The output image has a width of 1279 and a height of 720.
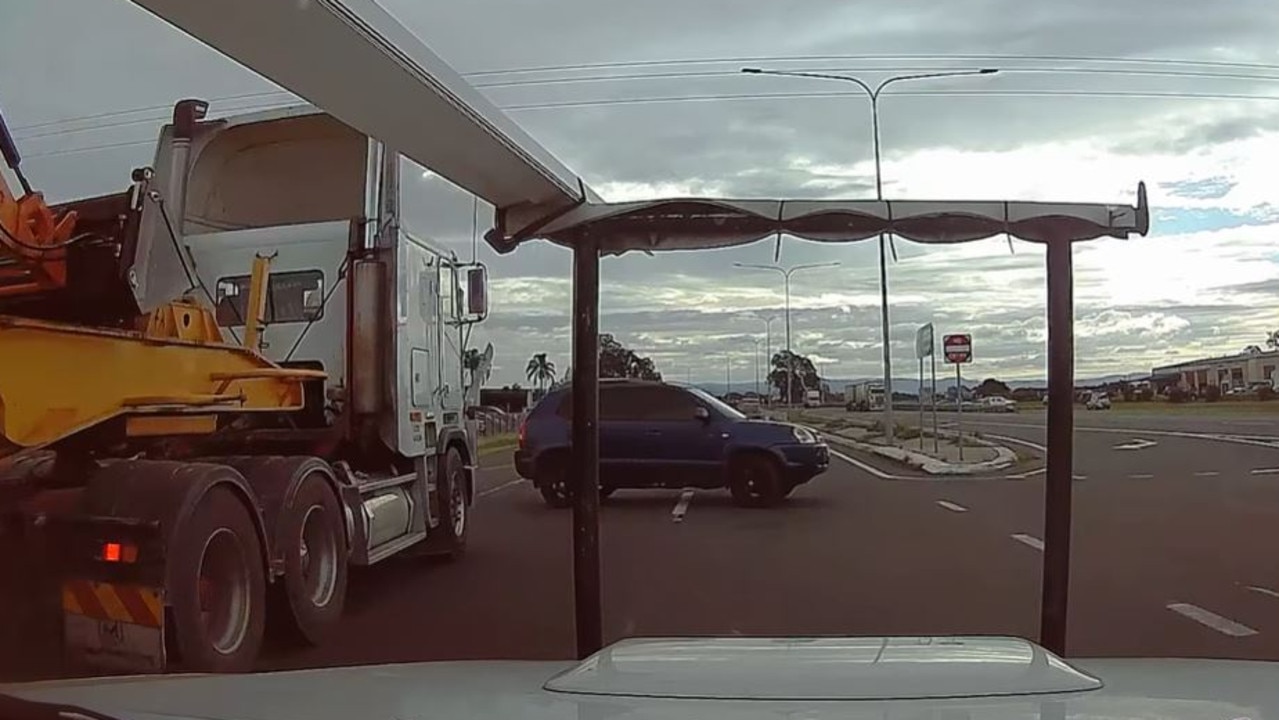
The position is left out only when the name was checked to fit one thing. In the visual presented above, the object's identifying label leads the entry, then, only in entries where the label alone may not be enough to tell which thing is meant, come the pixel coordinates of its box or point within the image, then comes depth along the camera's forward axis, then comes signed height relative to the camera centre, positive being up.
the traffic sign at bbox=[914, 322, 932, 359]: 30.41 +0.99
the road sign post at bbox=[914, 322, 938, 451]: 30.44 +0.98
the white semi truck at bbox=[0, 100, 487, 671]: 7.12 -0.04
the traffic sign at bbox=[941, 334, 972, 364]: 31.44 +0.89
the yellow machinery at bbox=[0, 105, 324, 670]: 6.71 -0.44
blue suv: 19.75 -0.81
